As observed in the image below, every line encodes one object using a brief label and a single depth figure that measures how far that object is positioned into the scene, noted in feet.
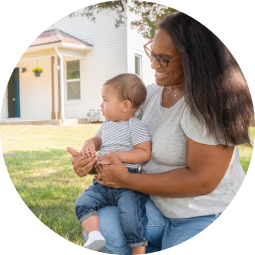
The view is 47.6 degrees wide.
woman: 4.99
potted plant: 39.06
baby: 5.69
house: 34.53
